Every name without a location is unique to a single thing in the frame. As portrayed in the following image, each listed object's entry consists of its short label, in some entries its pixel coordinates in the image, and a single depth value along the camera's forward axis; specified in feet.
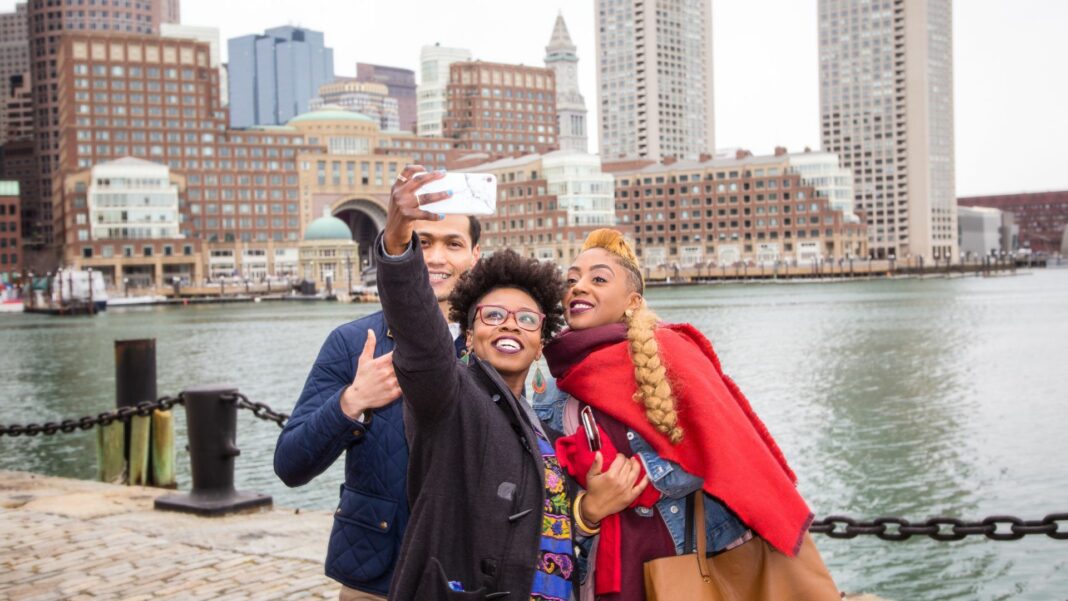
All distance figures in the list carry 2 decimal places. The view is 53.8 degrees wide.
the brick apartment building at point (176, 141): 396.16
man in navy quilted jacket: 11.78
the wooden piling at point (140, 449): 37.88
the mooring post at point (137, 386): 37.96
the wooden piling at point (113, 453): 37.96
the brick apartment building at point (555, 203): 421.18
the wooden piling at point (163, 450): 38.24
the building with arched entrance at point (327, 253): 402.93
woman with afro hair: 9.73
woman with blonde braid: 10.53
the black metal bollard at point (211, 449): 27.96
